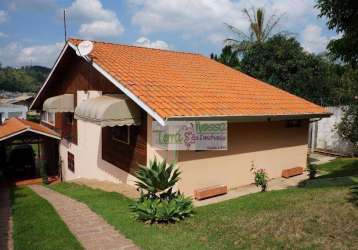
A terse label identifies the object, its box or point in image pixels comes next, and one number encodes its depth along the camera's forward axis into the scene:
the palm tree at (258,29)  36.64
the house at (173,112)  12.34
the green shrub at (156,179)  10.09
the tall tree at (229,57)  36.26
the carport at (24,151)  21.61
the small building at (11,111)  58.00
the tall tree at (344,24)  10.26
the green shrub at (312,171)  15.19
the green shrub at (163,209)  9.48
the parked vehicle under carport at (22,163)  23.77
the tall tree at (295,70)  27.30
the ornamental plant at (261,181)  13.02
